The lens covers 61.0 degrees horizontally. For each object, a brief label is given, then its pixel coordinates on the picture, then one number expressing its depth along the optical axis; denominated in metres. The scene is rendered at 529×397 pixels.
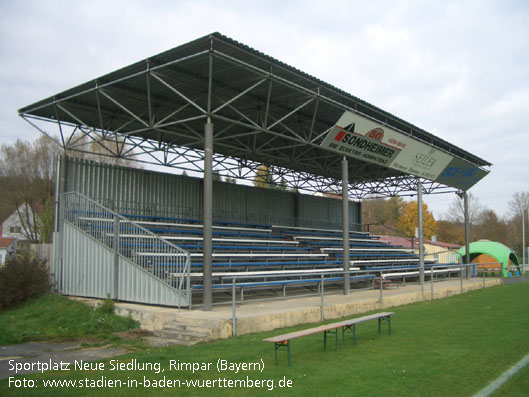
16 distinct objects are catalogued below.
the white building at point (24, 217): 32.07
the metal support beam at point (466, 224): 23.43
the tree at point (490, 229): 59.69
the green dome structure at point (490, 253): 32.91
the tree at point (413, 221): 49.38
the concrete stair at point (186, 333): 8.62
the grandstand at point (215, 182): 11.34
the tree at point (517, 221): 60.93
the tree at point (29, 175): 31.45
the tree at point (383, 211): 64.62
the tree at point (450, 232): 61.34
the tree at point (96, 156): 35.25
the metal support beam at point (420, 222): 18.27
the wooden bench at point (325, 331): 6.45
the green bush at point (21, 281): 12.76
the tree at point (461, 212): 59.76
